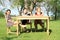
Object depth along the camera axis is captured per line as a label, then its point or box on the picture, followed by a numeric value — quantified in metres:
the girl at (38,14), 4.98
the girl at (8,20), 4.67
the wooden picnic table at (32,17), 4.55
